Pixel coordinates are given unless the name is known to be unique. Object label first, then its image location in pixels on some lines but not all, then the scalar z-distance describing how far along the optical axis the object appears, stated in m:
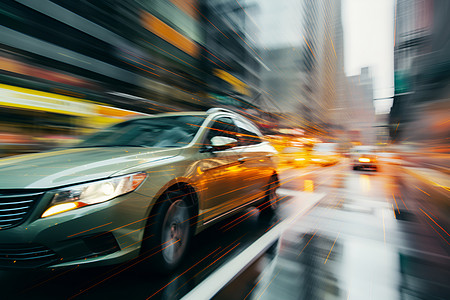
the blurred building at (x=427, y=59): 8.69
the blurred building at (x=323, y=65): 65.31
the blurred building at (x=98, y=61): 5.86
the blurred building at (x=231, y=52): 15.62
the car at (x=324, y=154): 14.90
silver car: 1.69
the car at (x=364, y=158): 13.40
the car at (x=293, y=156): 13.32
